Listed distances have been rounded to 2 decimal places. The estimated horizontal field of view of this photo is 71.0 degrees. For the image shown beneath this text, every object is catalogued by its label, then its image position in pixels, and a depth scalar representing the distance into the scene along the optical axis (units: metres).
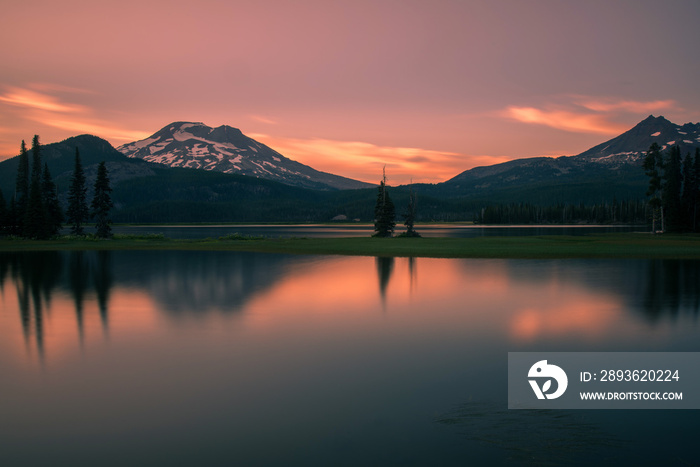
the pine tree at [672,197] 97.62
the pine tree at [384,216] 91.69
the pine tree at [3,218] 92.56
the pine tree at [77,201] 91.44
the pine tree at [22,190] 93.94
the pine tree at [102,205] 85.62
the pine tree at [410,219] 91.63
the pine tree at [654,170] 93.41
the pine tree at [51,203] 92.38
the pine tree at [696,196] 101.56
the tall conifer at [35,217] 83.56
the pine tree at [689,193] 99.04
